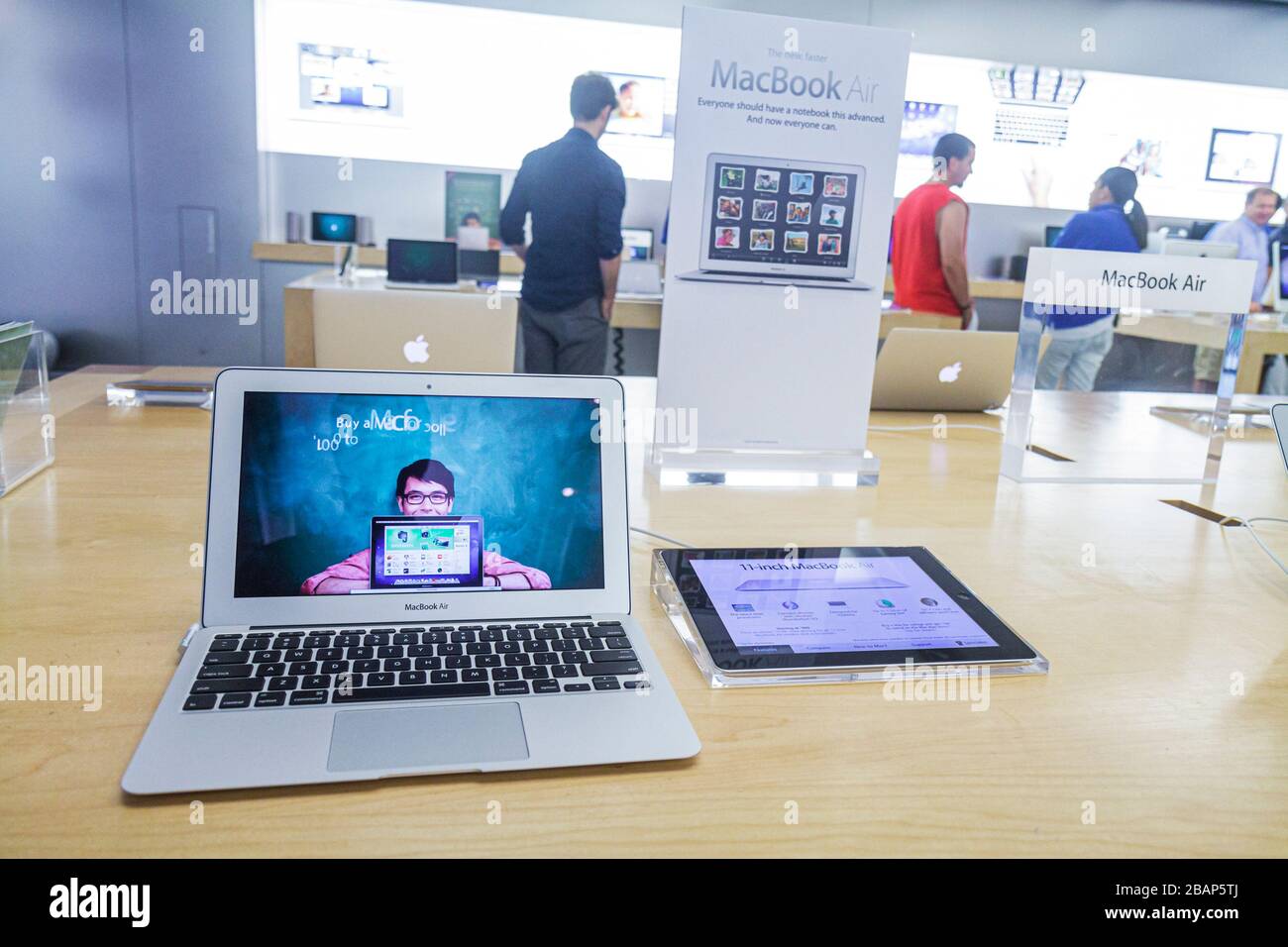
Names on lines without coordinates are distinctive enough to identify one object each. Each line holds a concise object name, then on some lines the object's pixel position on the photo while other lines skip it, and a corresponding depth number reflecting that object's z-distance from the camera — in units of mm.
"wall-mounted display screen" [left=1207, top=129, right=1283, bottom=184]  6520
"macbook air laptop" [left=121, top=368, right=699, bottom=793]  686
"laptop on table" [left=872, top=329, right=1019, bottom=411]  2031
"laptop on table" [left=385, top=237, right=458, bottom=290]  3631
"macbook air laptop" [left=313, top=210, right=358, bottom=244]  5469
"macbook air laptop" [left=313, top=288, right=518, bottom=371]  2080
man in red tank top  3381
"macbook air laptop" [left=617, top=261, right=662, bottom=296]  4496
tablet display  852
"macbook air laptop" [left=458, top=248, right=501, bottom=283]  4598
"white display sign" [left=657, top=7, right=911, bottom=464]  1419
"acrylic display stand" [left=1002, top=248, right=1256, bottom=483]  1573
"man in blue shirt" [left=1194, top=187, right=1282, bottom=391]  5254
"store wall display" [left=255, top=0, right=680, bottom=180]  5520
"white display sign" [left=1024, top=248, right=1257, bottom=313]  1571
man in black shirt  3148
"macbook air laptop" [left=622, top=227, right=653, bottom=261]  5699
